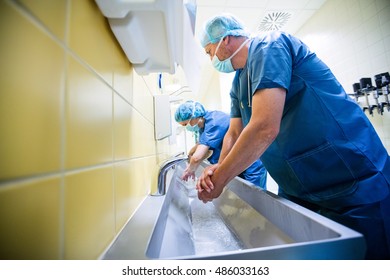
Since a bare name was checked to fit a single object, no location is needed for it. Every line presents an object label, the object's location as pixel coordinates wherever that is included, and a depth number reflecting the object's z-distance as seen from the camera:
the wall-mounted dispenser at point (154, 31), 0.38
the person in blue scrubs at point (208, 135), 1.22
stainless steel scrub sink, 0.27
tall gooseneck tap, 0.76
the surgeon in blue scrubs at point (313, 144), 0.51
